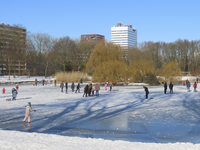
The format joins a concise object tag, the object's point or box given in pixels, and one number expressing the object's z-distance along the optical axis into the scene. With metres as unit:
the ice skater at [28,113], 12.27
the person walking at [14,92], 21.44
